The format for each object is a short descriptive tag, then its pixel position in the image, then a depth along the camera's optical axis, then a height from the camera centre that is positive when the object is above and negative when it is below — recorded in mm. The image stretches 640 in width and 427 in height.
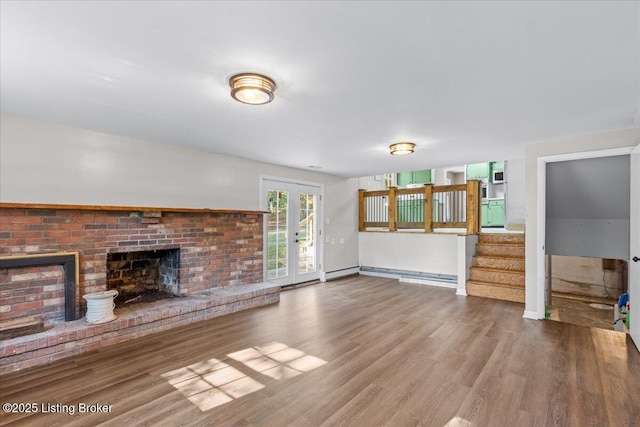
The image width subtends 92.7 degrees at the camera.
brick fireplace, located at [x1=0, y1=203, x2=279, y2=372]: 2975 -507
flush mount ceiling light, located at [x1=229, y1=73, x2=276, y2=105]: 2184 +925
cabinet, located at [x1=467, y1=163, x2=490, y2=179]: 8773 +1238
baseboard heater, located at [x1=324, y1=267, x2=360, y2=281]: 6760 -1376
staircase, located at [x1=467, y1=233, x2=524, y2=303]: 5078 -986
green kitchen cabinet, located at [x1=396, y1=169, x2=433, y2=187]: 10142 +1204
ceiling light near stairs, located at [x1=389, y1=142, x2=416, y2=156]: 4016 +880
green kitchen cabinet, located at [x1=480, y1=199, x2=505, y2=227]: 8461 +7
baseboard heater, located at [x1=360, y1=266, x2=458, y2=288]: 6191 -1375
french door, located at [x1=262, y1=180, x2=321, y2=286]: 5637 -368
